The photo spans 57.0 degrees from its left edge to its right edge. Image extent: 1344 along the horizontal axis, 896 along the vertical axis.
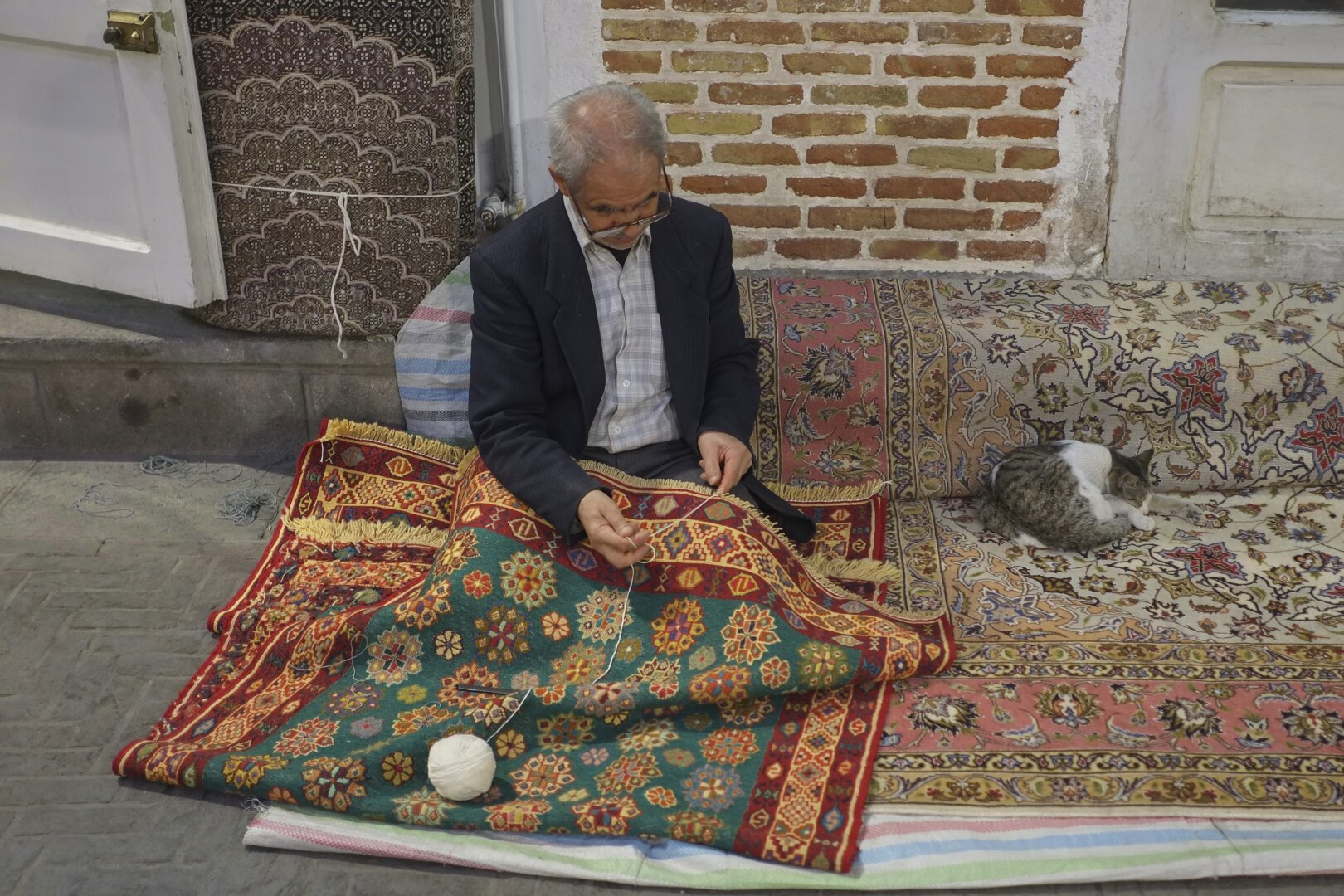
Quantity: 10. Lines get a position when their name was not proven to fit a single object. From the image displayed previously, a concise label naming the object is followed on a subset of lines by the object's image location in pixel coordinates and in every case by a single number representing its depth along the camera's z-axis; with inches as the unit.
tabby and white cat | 145.3
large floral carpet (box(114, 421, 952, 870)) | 110.1
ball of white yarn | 109.2
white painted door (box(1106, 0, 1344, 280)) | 161.9
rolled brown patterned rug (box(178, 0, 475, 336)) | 153.4
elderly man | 122.0
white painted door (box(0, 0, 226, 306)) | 153.6
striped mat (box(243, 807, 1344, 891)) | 104.2
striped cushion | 154.6
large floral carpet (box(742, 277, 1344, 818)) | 121.0
